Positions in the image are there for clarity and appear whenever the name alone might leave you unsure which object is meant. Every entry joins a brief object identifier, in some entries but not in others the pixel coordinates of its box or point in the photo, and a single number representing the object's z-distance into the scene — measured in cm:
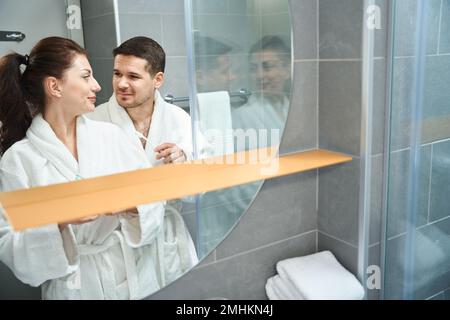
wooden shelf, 87
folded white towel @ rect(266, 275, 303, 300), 125
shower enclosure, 120
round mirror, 91
